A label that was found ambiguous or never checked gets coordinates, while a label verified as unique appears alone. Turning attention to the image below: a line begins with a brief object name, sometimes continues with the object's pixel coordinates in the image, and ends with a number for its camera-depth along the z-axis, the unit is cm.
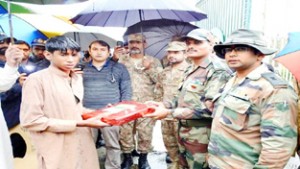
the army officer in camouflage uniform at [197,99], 281
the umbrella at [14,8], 346
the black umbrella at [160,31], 443
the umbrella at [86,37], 495
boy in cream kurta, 233
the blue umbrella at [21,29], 356
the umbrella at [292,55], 181
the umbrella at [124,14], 345
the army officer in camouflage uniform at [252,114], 190
